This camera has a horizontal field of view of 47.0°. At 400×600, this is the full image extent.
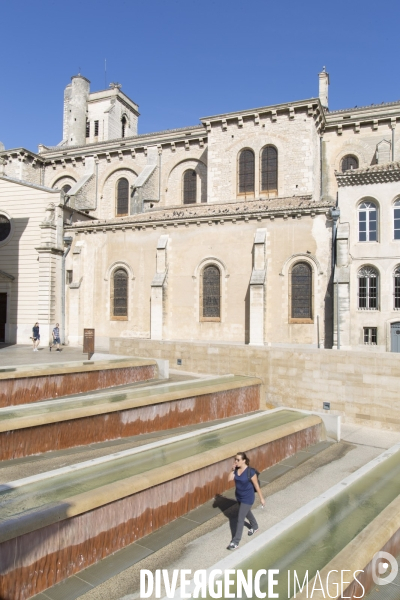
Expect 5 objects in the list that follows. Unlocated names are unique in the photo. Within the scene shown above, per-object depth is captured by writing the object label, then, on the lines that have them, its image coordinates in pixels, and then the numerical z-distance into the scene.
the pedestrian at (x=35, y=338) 23.67
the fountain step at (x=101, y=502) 5.65
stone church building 22.98
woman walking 6.64
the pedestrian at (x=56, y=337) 25.12
